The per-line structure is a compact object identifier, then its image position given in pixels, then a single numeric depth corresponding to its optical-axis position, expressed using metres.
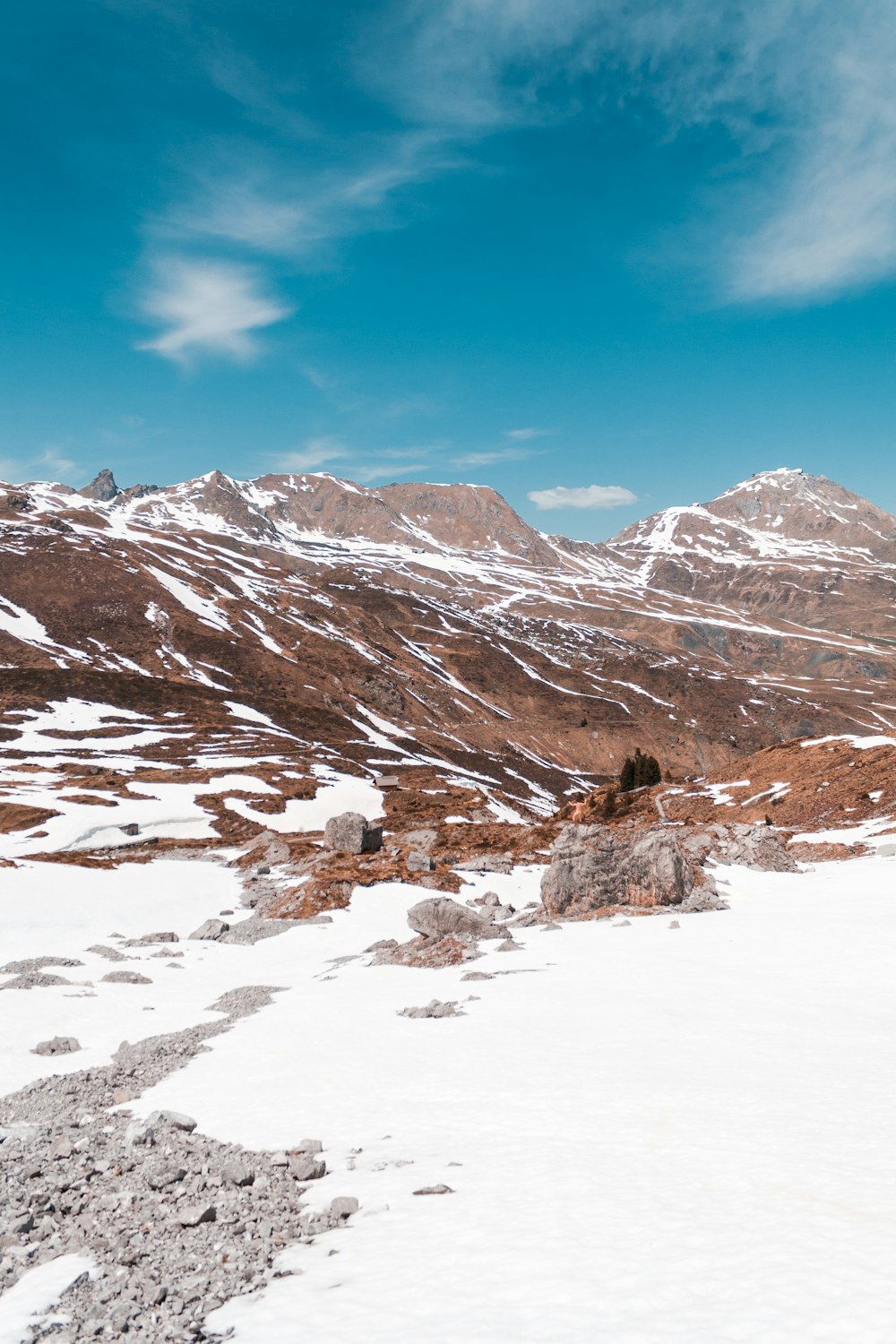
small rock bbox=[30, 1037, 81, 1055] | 20.78
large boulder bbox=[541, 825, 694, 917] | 35.31
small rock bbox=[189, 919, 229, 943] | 36.53
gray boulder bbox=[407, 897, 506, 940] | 32.31
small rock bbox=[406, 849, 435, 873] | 47.78
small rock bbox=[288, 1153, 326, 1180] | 11.88
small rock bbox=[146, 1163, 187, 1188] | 11.89
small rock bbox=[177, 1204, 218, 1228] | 10.47
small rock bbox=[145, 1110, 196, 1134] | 14.28
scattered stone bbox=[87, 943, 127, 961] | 32.06
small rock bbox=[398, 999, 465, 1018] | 21.44
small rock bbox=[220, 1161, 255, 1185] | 11.71
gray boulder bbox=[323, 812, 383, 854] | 53.75
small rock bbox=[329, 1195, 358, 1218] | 10.63
